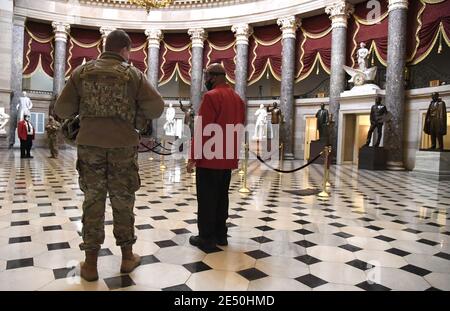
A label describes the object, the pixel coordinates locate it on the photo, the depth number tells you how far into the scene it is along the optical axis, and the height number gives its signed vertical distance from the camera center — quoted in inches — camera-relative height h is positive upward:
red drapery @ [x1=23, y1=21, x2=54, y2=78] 745.6 +183.7
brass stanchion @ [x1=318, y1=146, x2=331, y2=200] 258.1 -26.3
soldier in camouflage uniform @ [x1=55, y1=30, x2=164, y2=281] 98.3 +1.2
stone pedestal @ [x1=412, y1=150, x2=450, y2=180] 425.7 -26.9
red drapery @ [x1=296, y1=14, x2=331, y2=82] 664.4 +185.7
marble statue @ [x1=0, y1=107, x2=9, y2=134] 600.9 +22.4
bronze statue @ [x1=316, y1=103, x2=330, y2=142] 592.4 +33.4
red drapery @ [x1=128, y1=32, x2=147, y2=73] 822.7 +198.3
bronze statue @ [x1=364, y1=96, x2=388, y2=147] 513.7 +38.8
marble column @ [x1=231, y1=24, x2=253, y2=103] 740.6 +179.2
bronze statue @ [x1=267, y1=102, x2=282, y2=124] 656.4 +45.5
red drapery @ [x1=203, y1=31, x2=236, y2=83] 776.9 +197.2
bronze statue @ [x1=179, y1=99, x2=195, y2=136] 650.2 +39.2
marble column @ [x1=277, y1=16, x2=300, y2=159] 676.1 +117.0
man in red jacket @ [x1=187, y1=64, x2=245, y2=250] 127.2 -4.7
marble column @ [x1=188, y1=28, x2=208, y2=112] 772.6 +169.2
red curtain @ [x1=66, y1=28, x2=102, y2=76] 791.7 +202.6
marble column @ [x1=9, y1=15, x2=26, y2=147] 700.7 +134.1
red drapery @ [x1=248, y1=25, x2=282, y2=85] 732.0 +184.7
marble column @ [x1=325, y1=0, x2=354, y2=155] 607.4 +156.5
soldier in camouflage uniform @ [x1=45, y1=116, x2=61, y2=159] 489.4 -2.5
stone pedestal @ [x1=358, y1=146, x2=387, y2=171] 510.0 -23.5
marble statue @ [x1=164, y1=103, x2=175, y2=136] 783.1 +29.2
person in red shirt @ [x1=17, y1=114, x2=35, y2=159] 460.4 -3.3
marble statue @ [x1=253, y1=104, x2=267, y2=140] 667.4 +28.8
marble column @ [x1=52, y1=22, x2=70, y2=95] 754.2 +168.9
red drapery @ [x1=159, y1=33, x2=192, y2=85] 813.9 +183.2
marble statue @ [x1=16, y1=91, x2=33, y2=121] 673.0 +51.3
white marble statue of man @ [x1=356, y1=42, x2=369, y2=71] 581.3 +140.8
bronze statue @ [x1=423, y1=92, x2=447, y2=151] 451.5 +33.4
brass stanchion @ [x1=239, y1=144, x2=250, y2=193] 267.9 -38.7
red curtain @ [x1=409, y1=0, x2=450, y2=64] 500.4 +171.7
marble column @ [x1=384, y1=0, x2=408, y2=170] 521.7 +85.0
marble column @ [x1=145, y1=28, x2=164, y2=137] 797.9 +195.6
